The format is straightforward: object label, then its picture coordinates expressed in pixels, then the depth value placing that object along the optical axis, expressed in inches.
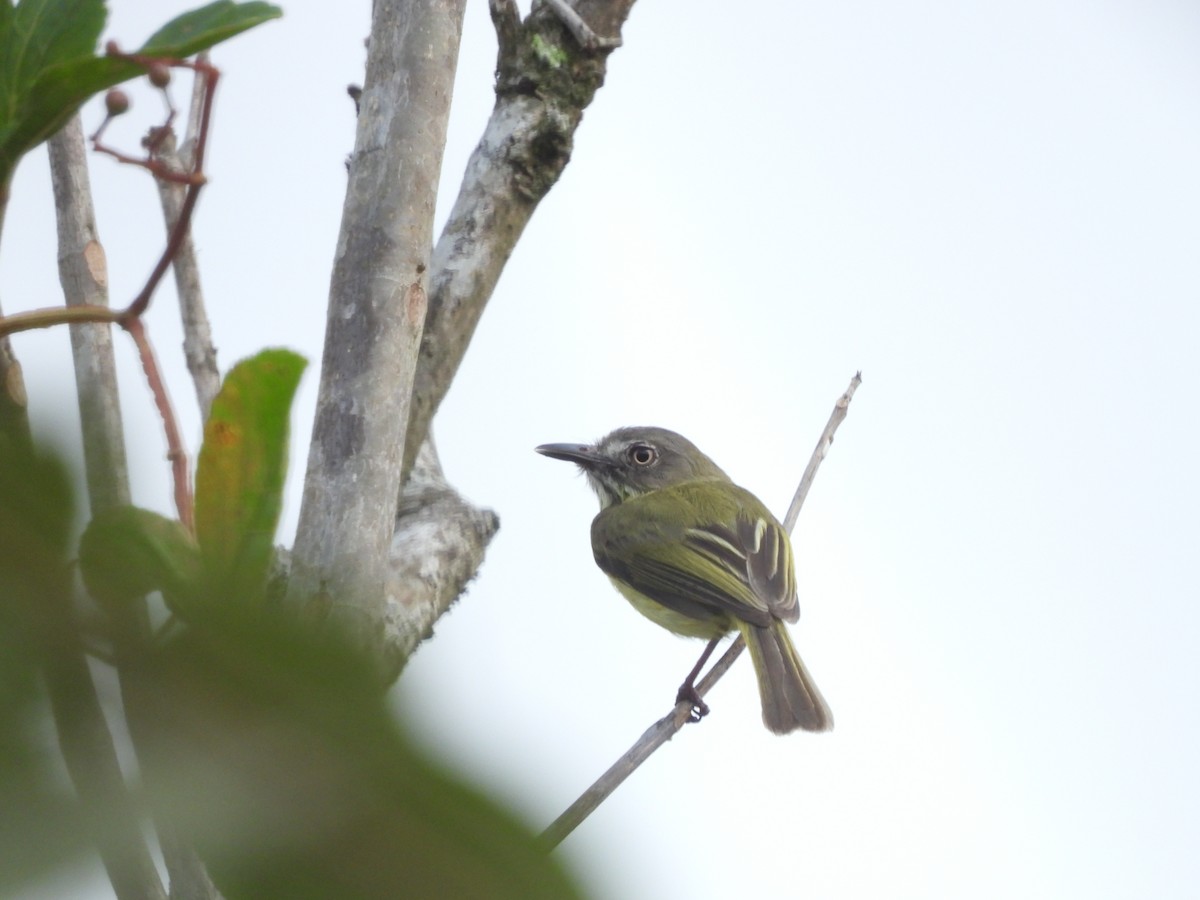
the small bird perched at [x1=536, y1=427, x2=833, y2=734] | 200.7
